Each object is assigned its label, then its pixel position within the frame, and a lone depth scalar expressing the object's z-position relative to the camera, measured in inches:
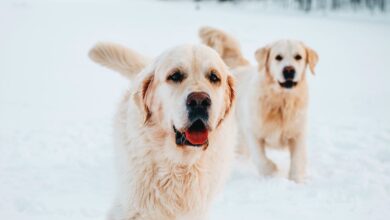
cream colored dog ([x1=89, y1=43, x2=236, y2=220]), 112.1
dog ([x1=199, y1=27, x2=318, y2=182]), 228.2
